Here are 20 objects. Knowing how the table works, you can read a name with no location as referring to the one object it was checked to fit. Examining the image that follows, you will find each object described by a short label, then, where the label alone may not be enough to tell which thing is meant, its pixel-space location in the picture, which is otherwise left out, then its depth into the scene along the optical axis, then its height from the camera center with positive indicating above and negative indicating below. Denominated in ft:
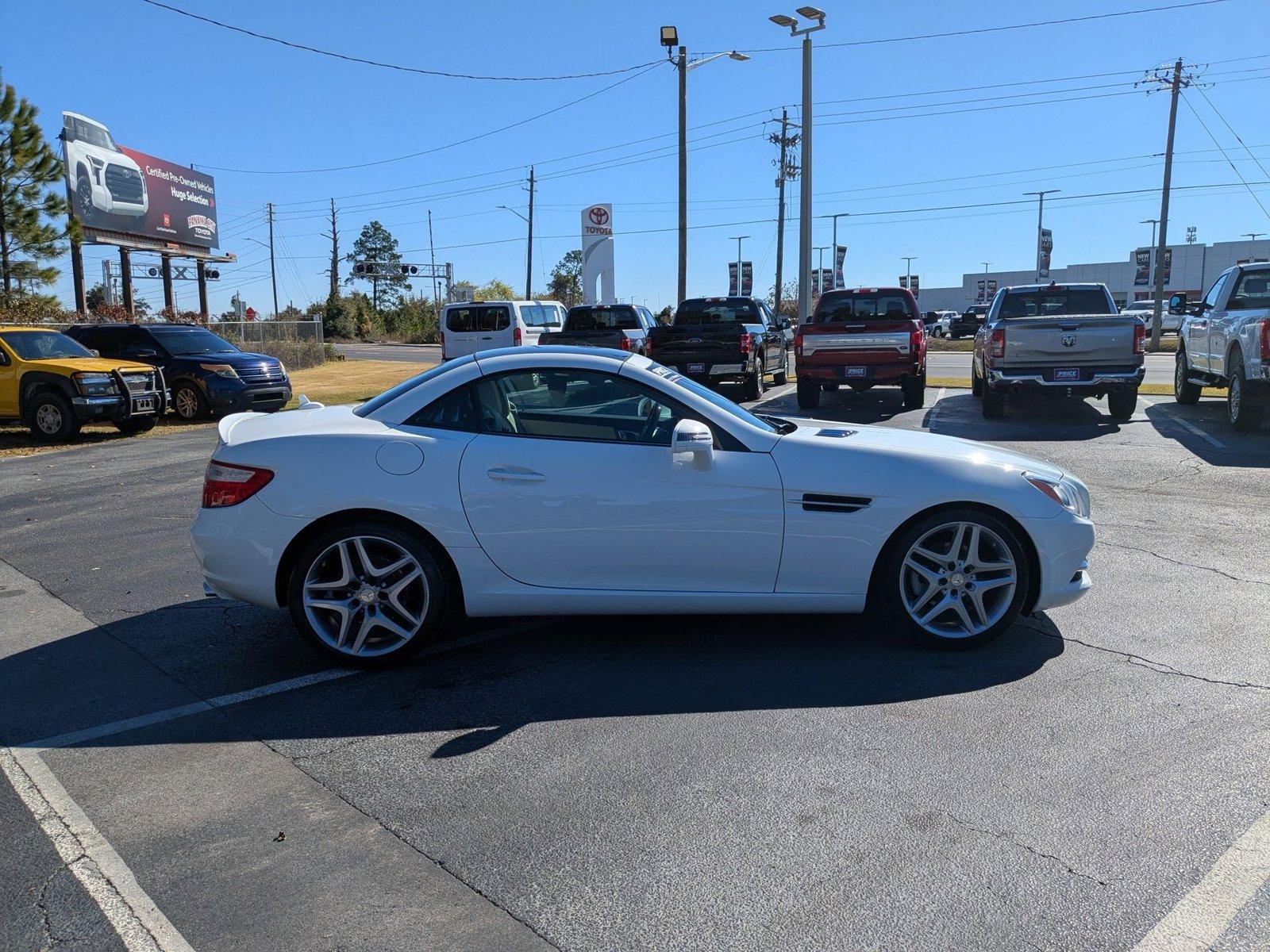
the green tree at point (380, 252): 384.06 +28.20
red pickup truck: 51.21 -1.10
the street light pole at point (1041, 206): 255.09 +31.61
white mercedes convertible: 15.65 -2.99
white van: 79.41 +0.22
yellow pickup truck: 48.96 -2.98
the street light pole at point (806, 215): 78.89 +9.17
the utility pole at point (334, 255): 321.93 +22.58
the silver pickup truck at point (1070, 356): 43.83 -0.99
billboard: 95.35 +14.16
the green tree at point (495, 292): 292.63 +10.72
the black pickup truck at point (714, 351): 57.52 -1.11
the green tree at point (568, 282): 313.12 +14.60
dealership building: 279.28 +17.71
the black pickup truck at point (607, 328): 64.44 +0.17
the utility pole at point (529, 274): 218.38 +11.89
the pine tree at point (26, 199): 86.07 +10.93
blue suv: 59.26 -2.39
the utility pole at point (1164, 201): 141.18 +18.28
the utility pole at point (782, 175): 180.45 +28.22
